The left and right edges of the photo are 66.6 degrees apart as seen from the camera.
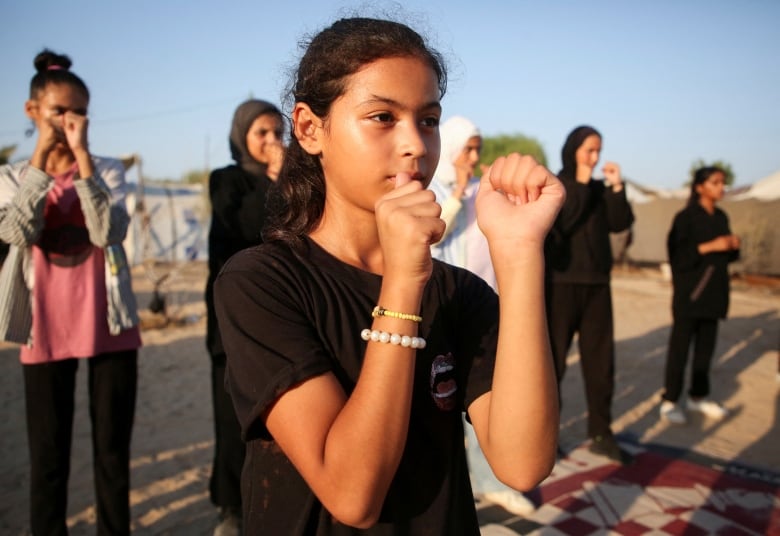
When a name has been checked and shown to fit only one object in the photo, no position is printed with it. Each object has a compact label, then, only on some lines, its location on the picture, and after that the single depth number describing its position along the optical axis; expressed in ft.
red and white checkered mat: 10.97
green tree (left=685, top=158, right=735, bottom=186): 110.35
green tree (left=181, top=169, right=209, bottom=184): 109.70
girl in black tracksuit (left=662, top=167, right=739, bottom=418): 17.49
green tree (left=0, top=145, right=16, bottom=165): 61.42
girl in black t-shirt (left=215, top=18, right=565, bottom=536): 3.39
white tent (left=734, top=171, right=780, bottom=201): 46.89
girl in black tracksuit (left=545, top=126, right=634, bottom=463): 14.07
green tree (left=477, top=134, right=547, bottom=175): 138.31
